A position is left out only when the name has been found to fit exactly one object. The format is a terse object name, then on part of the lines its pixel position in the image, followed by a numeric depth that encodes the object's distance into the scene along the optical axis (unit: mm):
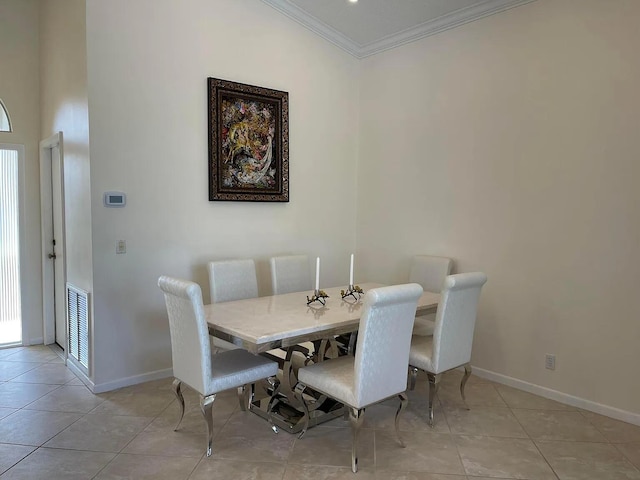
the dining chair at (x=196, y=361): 2498
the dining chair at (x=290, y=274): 4004
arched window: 4531
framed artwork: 4035
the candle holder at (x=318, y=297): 3287
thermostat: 3496
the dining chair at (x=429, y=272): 4090
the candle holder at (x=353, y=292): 3466
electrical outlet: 3504
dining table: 2572
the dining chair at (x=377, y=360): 2396
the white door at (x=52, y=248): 4492
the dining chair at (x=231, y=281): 3613
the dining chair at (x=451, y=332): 2912
